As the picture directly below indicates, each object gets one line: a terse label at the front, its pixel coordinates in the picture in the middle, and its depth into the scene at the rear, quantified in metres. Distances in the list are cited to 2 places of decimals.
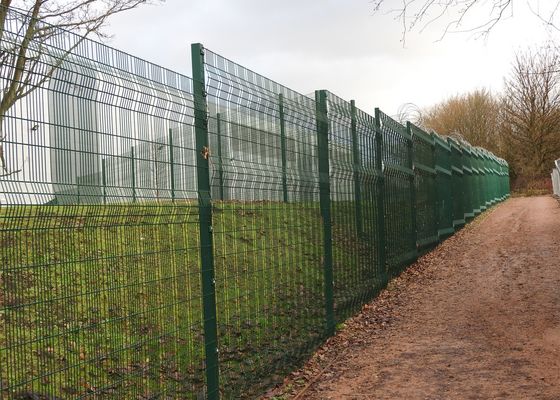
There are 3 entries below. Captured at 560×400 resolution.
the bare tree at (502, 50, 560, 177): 39.53
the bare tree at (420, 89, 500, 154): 45.19
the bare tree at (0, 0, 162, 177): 2.57
